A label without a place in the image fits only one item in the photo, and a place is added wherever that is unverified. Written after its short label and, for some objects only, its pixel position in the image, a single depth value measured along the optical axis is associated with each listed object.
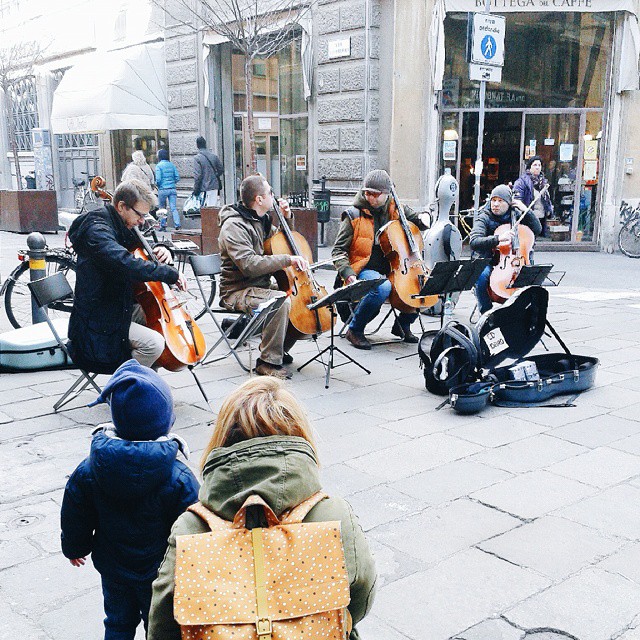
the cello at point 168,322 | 5.39
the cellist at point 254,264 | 6.32
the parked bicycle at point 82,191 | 20.54
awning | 17.61
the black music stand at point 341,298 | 6.00
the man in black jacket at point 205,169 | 15.59
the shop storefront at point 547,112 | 14.35
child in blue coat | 2.41
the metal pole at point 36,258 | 7.57
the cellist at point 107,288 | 5.10
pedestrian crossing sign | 8.77
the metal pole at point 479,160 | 8.99
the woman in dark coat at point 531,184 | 13.46
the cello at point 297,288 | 6.55
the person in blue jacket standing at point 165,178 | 16.67
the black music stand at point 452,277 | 6.62
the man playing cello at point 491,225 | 7.77
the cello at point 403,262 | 7.29
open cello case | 5.76
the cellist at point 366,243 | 7.27
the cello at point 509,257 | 7.80
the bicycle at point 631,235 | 13.93
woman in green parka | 1.77
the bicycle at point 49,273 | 8.02
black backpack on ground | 5.71
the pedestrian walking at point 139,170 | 14.61
